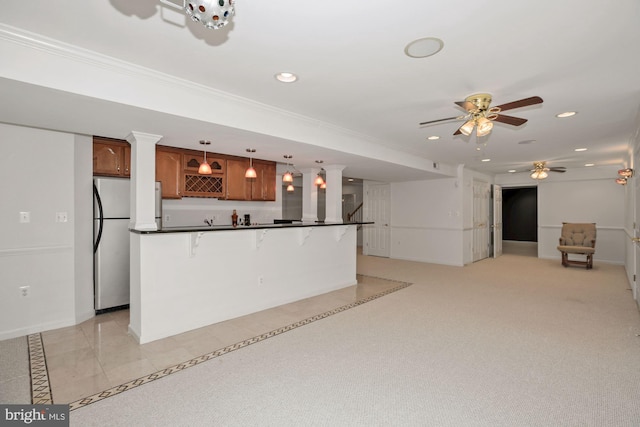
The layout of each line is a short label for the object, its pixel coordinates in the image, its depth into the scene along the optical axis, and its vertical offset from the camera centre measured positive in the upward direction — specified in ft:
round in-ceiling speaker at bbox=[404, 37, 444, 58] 7.16 +3.97
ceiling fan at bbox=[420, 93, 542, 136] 9.93 +3.26
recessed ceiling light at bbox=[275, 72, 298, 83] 8.93 +3.98
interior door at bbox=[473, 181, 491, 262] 28.19 -0.60
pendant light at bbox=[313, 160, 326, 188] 18.18 +1.96
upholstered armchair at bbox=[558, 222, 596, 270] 23.94 -2.22
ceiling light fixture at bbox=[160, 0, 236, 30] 3.68 +2.44
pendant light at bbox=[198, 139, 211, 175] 13.37 +1.96
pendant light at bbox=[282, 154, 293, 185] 17.17 +2.01
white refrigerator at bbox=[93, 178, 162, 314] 13.39 -1.26
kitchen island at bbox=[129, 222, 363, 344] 10.93 -2.47
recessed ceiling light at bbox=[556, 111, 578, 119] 12.13 +3.94
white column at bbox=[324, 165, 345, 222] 18.70 +1.24
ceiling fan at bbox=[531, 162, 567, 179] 22.85 +3.21
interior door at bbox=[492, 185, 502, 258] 30.55 -0.75
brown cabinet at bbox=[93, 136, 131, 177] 13.42 +2.50
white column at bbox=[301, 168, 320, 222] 20.33 +1.10
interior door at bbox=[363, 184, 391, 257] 30.42 -0.49
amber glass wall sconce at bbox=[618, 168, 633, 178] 17.27 +2.30
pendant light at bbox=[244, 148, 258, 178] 14.76 +2.00
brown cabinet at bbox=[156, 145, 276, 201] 15.42 +2.01
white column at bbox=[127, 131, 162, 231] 11.29 +1.21
